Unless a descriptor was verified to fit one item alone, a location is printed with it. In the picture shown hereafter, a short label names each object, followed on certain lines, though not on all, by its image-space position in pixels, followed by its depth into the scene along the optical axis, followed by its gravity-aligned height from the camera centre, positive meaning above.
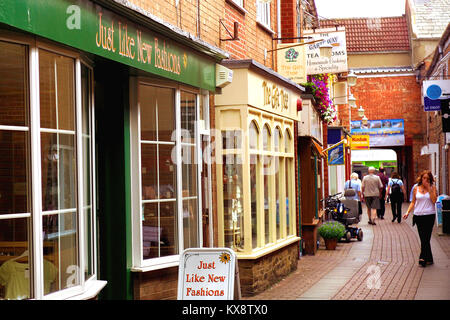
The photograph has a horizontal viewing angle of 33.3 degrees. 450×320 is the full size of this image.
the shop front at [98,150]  5.77 +0.26
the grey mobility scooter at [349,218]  19.77 -1.28
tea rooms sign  17.33 +2.80
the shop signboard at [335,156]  25.80 +0.52
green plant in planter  17.67 -1.40
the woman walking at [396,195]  25.43 -0.86
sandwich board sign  7.05 -0.94
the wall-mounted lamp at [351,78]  26.06 +3.21
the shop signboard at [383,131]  45.28 +2.39
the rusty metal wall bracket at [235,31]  11.76 +2.24
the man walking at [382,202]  27.70 -1.20
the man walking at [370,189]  25.06 -0.63
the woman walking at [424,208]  13.76 -0.71
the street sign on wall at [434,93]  22.23 +2.24
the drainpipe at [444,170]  30.89 -0.07
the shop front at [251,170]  10.98 +0.05
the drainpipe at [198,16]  10.52 +2.22
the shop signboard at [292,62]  14.91 +2.20
